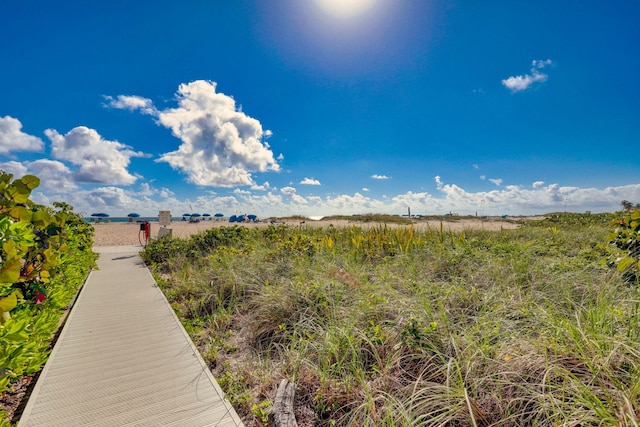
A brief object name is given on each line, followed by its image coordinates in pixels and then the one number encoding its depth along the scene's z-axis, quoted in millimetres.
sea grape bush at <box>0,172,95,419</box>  1497
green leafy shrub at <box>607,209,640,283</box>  4051
